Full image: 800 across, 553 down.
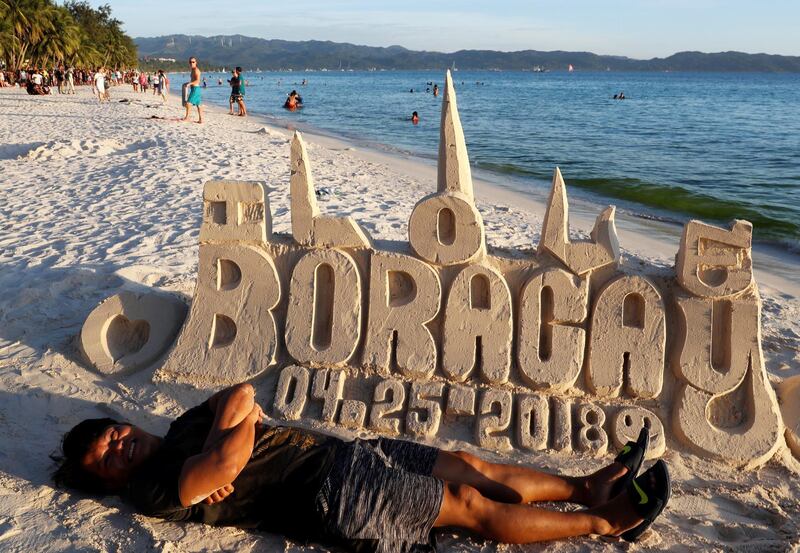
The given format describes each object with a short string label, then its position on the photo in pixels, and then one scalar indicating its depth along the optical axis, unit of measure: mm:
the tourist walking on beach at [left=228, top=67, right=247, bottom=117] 19800
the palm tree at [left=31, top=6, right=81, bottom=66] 44625
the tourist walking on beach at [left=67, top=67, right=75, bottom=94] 32741
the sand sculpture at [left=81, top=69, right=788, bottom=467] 3447
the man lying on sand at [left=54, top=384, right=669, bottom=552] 2627
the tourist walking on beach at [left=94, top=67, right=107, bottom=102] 27406
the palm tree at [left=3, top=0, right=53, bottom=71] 40031
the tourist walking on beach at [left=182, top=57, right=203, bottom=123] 15766
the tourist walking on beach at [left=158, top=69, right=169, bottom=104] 28003
